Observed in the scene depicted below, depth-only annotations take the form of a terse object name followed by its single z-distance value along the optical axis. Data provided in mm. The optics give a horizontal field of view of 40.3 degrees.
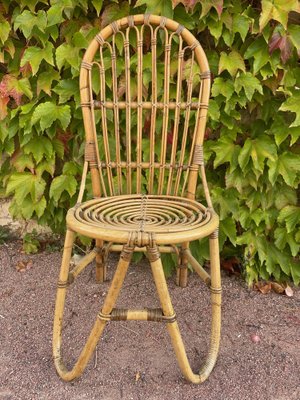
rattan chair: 1231
